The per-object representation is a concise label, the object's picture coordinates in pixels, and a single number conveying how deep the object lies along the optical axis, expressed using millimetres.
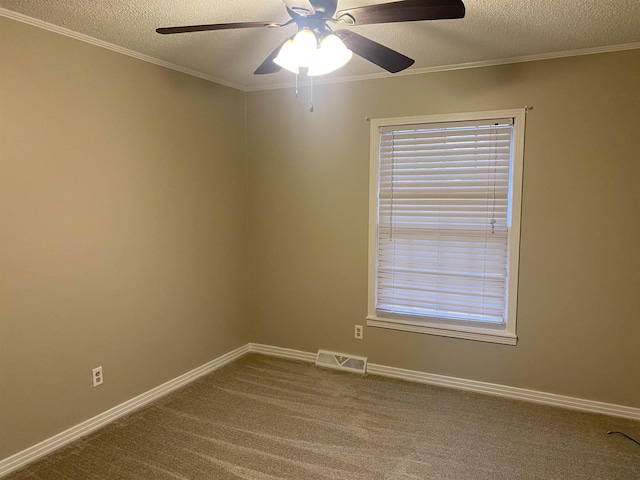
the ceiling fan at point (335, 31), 1662
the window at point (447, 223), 3111
